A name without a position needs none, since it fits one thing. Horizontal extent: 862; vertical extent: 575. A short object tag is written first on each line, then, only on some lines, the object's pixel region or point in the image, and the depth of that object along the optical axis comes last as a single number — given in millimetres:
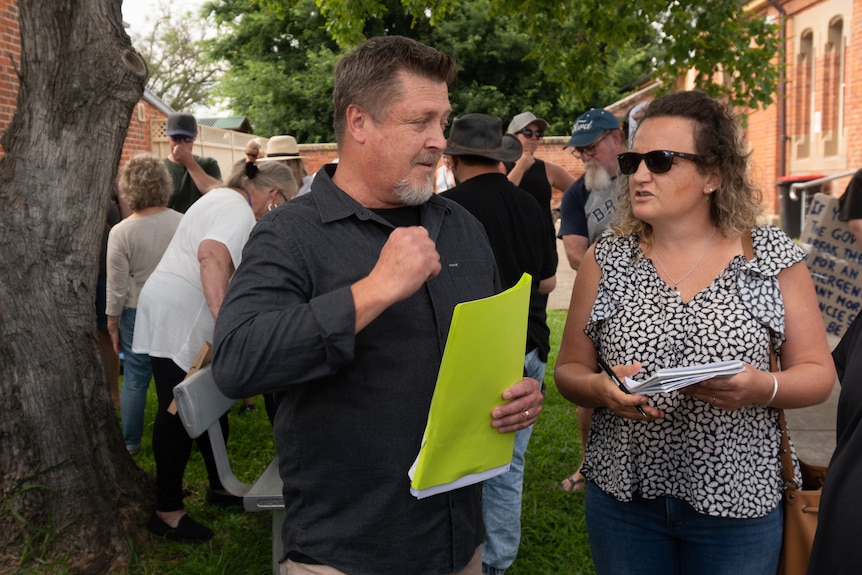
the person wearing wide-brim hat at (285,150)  6781
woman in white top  4133
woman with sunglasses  2180
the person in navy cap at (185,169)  6777
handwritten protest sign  5598
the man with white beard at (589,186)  4926
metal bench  3105
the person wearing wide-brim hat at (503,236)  3766
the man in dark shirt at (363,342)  1771
